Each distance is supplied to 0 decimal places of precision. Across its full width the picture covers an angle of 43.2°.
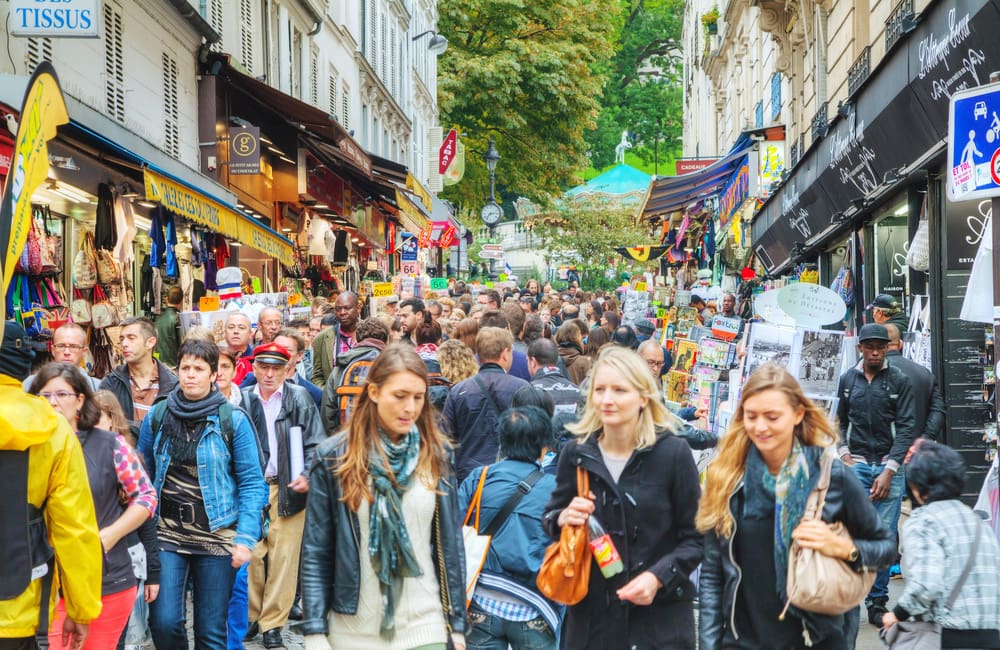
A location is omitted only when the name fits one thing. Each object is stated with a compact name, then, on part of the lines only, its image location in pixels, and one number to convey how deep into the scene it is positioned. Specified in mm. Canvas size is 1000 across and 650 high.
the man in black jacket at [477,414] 8000
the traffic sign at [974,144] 5945
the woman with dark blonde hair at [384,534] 4520
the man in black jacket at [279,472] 7898
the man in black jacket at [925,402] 8953
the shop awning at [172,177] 9453
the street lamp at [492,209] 40844
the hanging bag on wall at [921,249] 11766
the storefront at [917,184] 8844
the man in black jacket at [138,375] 8141
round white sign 9992
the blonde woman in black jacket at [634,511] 4754
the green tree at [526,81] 45469
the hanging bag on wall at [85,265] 11266
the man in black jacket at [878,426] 8750
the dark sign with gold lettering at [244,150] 17562
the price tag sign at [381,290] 20984
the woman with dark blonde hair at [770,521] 4594
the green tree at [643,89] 87000
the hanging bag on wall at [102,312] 11531
